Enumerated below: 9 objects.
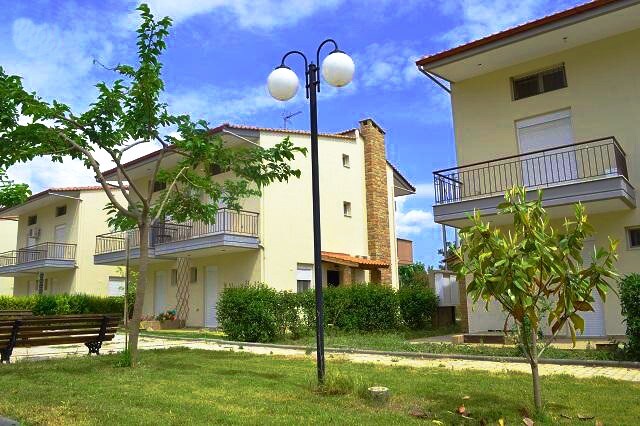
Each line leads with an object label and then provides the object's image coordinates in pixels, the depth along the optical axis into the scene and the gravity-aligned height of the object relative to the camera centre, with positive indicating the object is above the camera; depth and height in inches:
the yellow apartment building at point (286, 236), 818.2 +132.6
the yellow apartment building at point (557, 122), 498.0 +193.0
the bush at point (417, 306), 674.8 +14.4
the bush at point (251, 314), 573.3 +8.2
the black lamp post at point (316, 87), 276.7 +121.1
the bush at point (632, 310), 350.6 +1.8
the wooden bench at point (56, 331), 390.3 -3.8
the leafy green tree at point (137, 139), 341.4 +122.4
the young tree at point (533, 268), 204.2 +17.3
